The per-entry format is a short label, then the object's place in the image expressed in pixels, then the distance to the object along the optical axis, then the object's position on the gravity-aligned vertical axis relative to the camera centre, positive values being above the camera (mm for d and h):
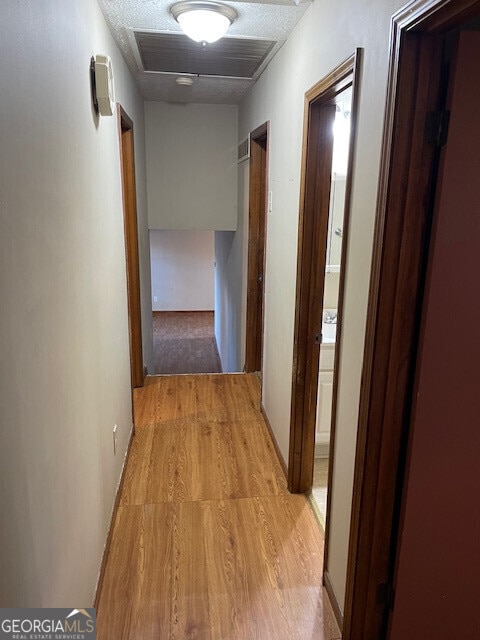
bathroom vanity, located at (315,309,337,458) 2650 -999
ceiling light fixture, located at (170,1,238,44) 2014 +883
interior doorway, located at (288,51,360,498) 1921 -272
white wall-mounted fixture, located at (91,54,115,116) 1782 +510
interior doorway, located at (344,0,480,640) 1129 -221
